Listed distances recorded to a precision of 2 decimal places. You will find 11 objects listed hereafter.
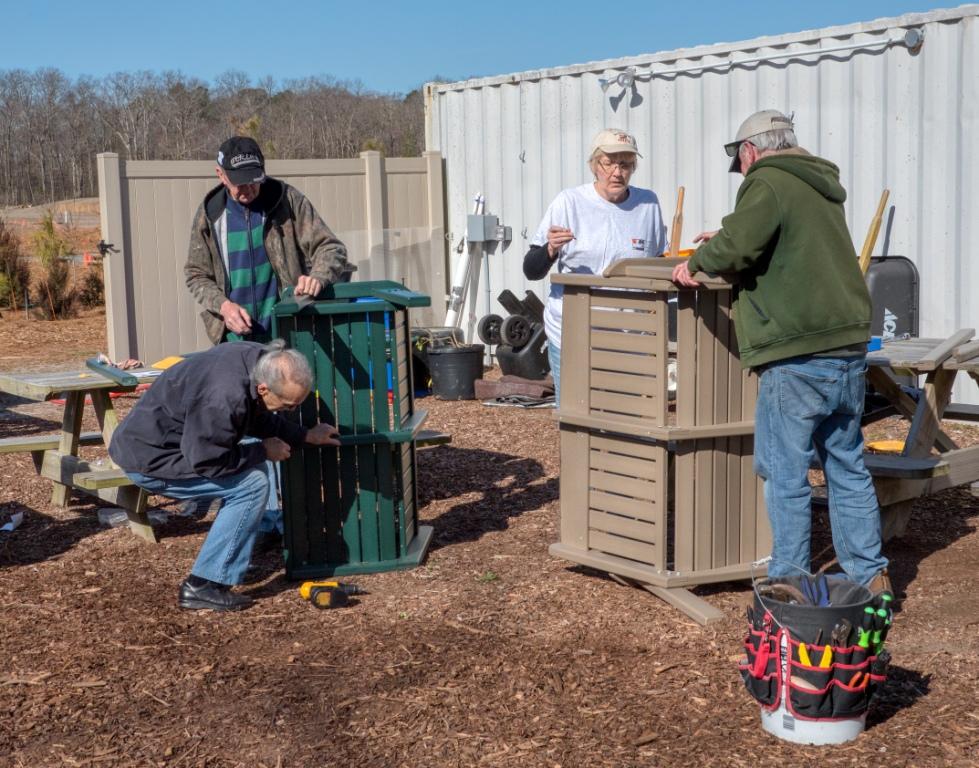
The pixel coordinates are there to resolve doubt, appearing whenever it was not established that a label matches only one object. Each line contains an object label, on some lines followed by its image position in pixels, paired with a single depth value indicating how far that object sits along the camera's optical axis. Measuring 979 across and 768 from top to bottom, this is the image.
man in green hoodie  4.39
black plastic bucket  10.93
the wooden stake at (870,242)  8.53
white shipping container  8.56
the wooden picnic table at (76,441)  6.29
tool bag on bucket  3.69
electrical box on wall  12.16
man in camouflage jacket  5.89
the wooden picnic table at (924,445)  5.58
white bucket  3.77
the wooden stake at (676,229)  9.49
